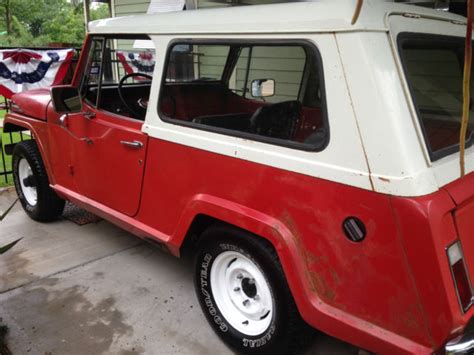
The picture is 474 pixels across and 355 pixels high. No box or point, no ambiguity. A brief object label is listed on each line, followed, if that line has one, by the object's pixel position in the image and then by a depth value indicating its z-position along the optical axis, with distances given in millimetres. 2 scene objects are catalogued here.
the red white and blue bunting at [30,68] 6578
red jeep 1700
